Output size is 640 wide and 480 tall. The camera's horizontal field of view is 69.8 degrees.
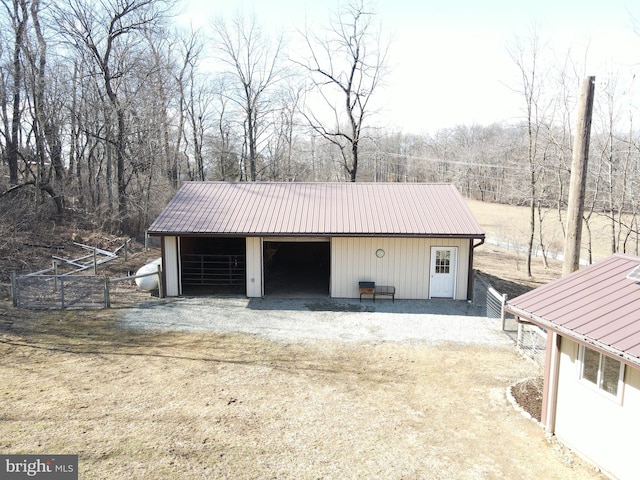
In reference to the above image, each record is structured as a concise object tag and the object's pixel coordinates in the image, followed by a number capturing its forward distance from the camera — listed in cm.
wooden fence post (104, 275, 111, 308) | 1284
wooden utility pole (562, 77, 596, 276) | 872
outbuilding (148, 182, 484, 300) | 1374
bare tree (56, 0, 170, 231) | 2189
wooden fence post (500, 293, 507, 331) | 1140
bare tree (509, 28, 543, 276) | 2027
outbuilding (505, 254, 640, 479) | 548
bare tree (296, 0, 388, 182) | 2758
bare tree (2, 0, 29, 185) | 2011
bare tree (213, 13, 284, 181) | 3275
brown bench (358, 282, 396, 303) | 1379
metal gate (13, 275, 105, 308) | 1256
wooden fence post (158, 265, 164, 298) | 1394
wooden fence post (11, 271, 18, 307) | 1239
